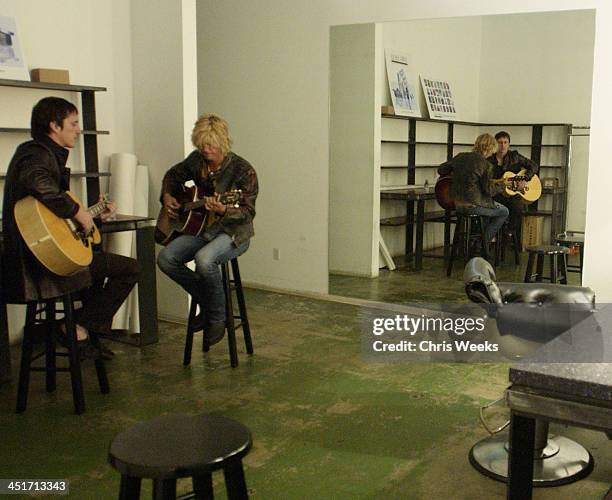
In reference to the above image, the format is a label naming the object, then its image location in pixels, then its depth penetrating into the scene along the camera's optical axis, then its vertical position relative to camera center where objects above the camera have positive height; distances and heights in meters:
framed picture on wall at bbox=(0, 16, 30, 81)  4.64 +0.61
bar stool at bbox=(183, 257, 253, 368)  4.46 -1.06
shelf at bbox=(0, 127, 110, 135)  4.57 +0.10
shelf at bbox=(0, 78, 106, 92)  4.54 +0.40
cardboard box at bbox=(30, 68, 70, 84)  4.80 +0.47
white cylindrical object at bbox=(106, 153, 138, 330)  5.20 -0.34
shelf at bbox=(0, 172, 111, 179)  4.96 -0.20
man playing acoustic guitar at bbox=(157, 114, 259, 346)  4.29 -0.44
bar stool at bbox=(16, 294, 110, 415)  3.69 -1.07
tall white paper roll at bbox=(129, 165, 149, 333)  5.37 -0.37
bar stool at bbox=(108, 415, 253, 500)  1.73 -0.76
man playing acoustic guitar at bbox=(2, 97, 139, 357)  3.46 -0.23
